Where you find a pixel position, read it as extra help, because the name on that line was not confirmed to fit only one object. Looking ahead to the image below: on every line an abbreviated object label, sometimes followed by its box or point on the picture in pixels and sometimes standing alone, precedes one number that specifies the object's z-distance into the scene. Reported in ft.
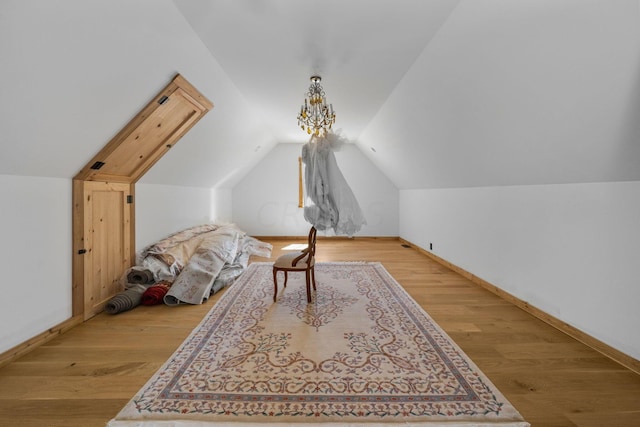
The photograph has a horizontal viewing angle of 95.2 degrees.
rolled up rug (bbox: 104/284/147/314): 9.04
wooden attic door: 8.36
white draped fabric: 8.70
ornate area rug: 4.94
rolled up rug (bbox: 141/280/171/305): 9.73
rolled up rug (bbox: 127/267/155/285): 10.55
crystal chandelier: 10.85
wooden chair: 9.78
